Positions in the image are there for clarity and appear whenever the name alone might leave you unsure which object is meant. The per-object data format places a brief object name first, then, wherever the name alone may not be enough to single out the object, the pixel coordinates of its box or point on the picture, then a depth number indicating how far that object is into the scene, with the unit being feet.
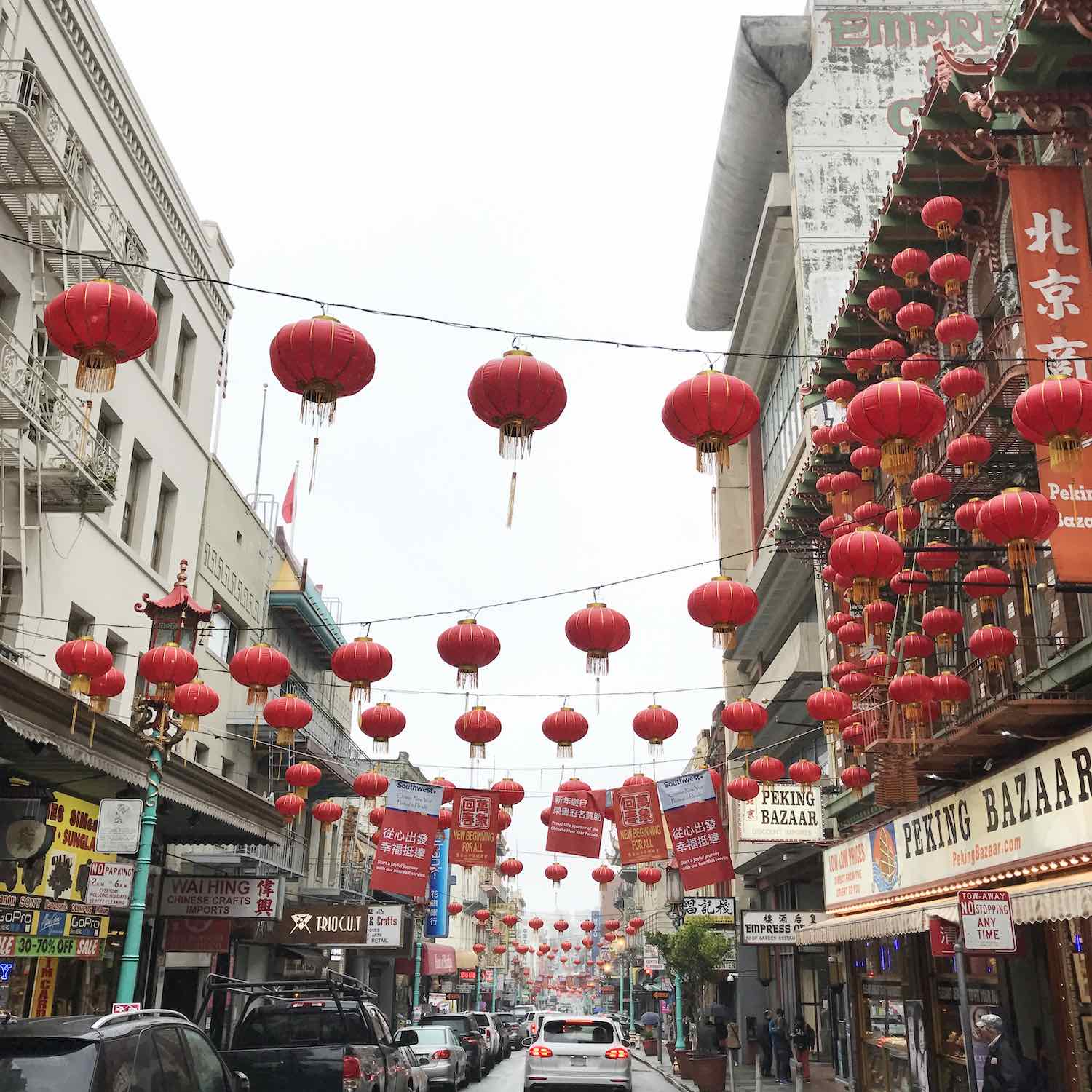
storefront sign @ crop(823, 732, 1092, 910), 39.83
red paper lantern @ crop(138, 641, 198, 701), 50.03
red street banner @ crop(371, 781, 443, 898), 78.28
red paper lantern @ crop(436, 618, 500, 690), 51.90
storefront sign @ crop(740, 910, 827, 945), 81.10
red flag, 115.75
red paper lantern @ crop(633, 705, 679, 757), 67.15
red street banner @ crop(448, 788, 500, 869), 79.92
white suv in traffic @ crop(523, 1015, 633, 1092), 58.39
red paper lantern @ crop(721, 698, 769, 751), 65.62
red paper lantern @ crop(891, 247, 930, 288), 51.21
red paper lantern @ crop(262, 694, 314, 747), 61.00
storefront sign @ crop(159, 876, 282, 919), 66.44
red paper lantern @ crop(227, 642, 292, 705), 54.65
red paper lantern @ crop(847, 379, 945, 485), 36.19
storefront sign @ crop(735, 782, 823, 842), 81.10
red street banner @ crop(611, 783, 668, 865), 76.59
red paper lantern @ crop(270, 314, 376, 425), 31.60
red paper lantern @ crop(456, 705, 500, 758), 65.05
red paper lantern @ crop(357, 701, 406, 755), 63.46
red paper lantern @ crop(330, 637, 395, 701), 52.90
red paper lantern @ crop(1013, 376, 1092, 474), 32.32
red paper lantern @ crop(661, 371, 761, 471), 35.22
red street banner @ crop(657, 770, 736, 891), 73.82
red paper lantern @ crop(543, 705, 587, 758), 65.31
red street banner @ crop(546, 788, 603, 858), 78.64
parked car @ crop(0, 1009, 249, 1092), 20.72
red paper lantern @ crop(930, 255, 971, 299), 46.03
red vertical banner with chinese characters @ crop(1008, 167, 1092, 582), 38.68
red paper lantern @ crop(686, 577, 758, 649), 49.60
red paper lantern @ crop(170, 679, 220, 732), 55.83
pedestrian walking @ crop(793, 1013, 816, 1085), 84.48
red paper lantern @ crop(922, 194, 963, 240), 48.75
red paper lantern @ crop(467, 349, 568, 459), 33.24
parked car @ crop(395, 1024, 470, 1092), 72.84
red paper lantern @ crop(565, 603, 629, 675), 50.75
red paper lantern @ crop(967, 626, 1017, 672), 42.98
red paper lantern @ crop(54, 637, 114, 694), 49.75
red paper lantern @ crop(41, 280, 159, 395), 30.78
